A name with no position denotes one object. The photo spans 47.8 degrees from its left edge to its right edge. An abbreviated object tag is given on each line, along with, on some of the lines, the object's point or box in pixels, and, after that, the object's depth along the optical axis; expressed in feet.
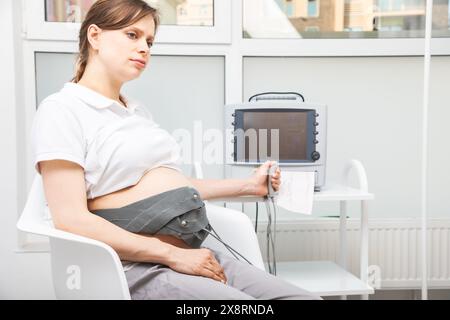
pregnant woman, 3.64
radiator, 7.41
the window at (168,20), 7.12
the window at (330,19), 7.67
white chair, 3.43
